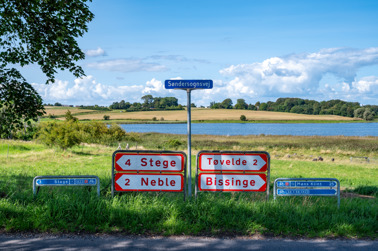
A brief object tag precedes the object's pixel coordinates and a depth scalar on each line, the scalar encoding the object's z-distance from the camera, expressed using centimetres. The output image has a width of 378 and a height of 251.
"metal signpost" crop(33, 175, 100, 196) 618
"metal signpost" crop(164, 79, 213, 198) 640
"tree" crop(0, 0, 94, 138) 1013
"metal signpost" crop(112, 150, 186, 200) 636
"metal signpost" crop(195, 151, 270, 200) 639
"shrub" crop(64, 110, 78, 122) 5233
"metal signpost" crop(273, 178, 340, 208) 619
